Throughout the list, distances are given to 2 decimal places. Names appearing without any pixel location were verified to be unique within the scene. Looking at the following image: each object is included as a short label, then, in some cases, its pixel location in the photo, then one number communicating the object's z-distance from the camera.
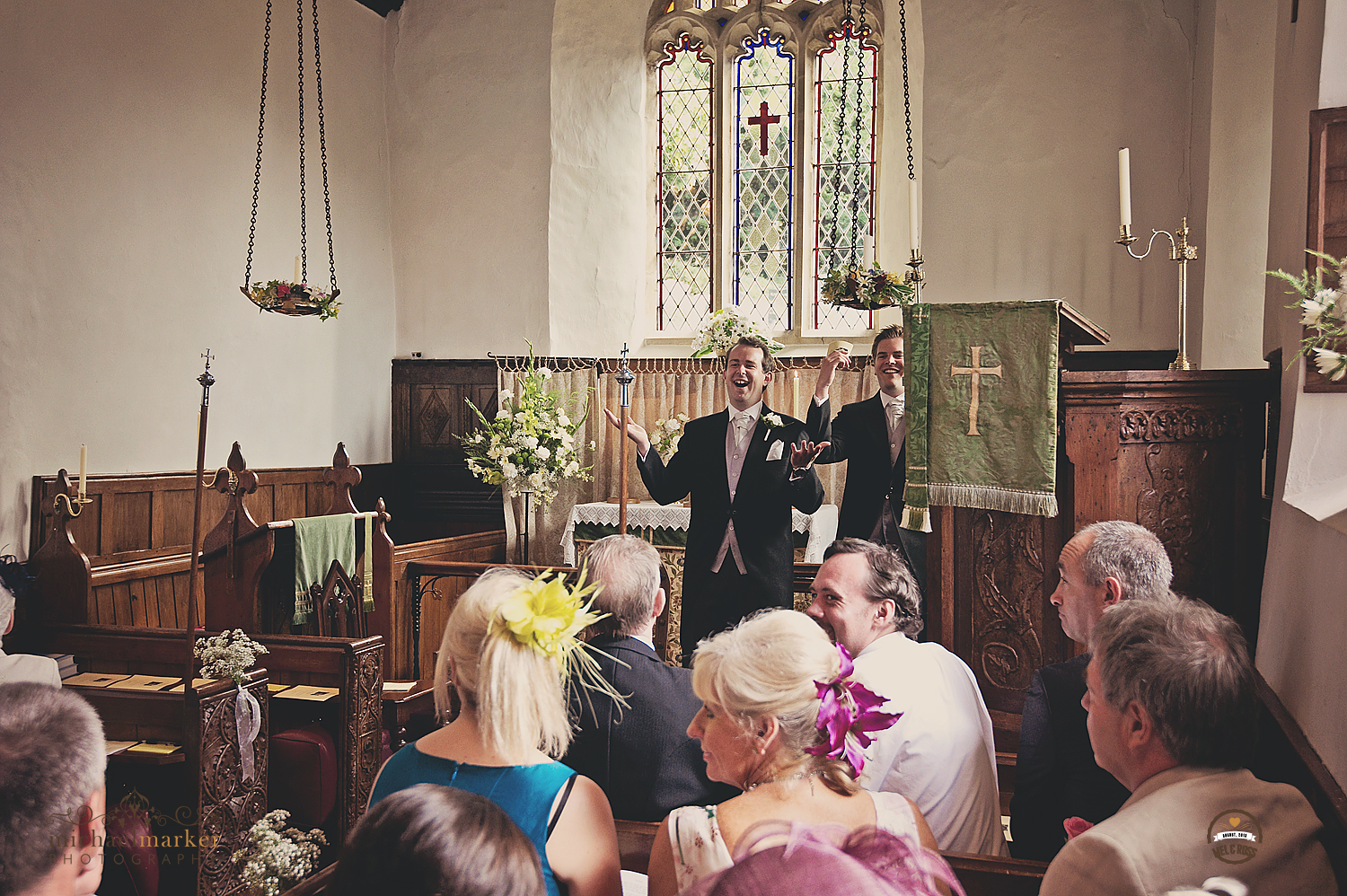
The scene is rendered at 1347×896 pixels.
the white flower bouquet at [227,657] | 3.26
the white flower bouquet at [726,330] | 4.26
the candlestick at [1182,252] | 3.54
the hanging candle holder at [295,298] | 5.59
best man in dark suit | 3.71
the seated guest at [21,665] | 3.19
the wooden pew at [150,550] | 4.32
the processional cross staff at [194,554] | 3.18
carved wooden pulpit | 2.90
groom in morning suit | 3.81
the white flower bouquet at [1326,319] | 1.72
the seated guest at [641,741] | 2.09
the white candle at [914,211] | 6.02
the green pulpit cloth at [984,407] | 3.08
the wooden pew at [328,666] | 3.61
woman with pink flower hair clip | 1.45
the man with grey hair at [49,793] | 1.34
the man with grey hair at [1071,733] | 1.94
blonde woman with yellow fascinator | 1.58
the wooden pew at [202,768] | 2.93
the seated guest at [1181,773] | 1.34
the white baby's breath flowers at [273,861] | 2.03
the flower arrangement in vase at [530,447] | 6.82
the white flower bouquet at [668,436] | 6.94
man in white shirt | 2.02
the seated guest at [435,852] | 1.01
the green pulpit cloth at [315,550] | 4.64
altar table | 6.14
